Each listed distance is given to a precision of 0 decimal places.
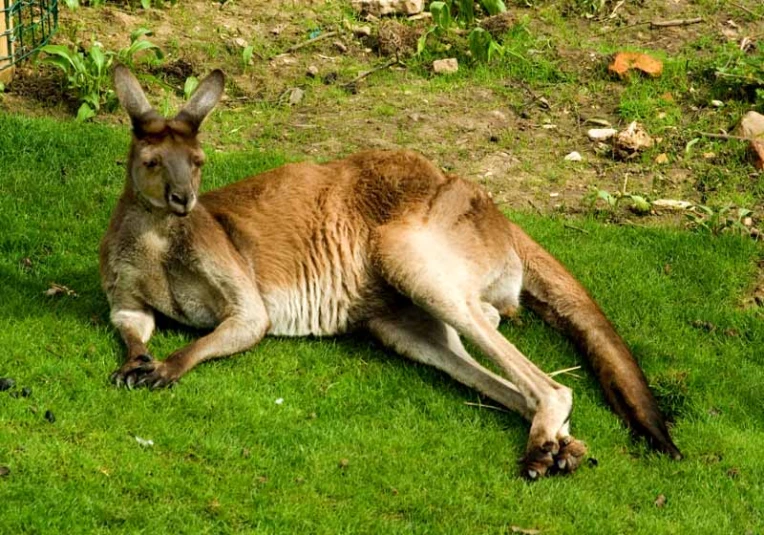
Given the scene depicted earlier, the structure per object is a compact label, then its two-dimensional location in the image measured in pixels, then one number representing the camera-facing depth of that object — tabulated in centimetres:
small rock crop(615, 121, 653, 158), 1836
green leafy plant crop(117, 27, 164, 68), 1880
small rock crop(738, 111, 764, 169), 1795
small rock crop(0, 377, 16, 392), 1184
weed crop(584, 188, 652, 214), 1714
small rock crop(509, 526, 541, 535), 1065
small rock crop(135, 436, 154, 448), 1130
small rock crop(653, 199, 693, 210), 1716
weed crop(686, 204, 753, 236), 1652
